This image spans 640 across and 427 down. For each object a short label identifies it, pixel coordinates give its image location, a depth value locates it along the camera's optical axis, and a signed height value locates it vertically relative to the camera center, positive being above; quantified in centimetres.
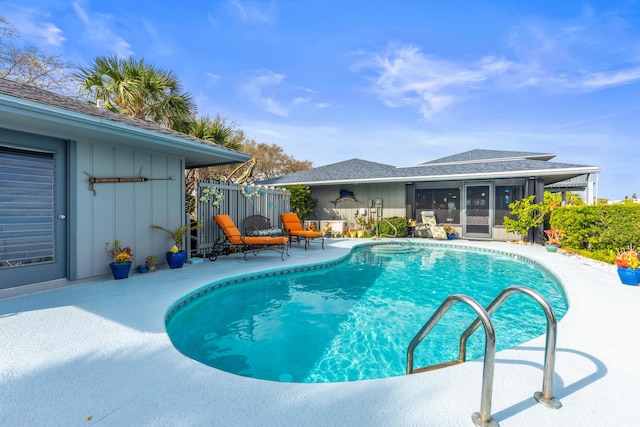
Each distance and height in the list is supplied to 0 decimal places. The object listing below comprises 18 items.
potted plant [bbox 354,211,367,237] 1420 -59
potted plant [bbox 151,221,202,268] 643 -84
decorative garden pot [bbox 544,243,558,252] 926 -116
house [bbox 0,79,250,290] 438 +39
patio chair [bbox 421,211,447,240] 1253 -75
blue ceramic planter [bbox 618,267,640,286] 500 -111
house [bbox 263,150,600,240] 1155 +99
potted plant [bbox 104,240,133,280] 536 -95
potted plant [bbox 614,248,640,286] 500 -100
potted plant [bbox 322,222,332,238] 1415 -100
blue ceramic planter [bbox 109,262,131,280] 534 -113
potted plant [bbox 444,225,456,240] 1264 -101
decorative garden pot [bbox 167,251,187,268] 641 -111
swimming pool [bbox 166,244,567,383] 313 -157
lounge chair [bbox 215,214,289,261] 746 -77
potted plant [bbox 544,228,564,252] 930 -95
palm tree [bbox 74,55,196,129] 1043 +436
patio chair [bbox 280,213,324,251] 982 -72
